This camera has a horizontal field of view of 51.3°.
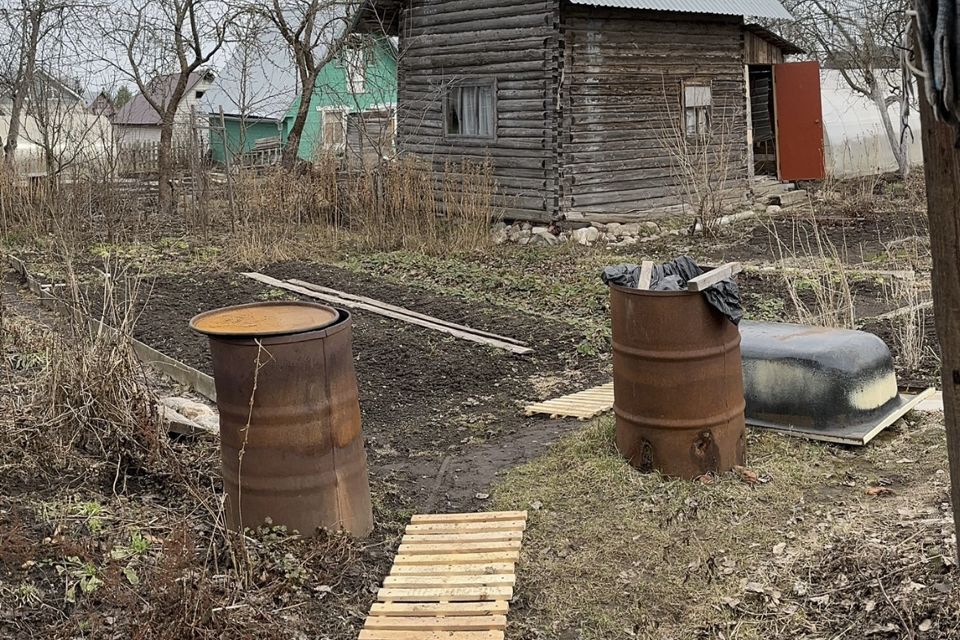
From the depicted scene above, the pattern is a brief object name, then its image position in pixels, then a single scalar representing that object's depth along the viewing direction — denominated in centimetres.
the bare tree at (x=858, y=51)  2177
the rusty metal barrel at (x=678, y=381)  516
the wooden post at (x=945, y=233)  200
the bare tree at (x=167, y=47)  1873
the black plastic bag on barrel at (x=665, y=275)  544
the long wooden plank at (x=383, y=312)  853
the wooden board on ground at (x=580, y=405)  660
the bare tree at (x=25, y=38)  1917
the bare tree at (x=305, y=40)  1884
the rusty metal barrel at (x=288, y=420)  432
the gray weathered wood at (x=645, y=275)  543
